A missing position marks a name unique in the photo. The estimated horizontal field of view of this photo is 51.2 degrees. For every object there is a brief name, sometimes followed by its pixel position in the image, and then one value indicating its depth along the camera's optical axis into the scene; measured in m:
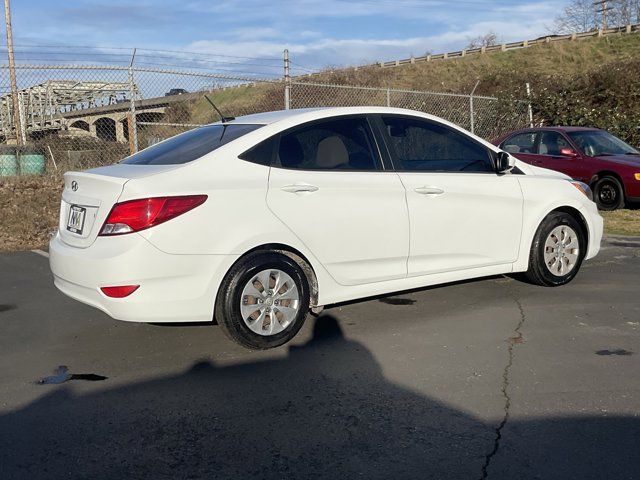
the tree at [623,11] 52.78
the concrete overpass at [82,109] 12.14
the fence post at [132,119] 10.97
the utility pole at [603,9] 53.81
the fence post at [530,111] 20.05
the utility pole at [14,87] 11.34
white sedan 4.35
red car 11.44
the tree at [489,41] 49.98
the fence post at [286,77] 11.81
